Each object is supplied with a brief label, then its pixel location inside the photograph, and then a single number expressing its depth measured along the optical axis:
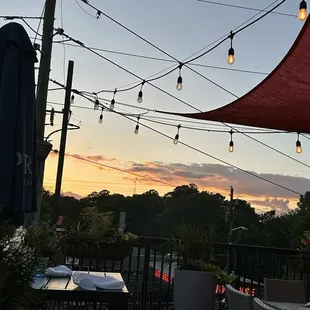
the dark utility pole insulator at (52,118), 8.86
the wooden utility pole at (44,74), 4.90
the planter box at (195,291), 3.10
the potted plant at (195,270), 3.12
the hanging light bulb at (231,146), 6.17
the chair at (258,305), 1.62
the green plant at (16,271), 1.39
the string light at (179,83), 4.76
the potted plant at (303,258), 3.42
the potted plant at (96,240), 3.04
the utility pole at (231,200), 20.43
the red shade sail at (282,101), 2.94
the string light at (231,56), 3.79
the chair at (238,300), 1.90
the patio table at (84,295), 1.78
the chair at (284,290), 3.03
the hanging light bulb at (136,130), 7.75
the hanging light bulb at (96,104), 7.86
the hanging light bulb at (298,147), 5.22
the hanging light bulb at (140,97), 5.87
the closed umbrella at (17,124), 1.79
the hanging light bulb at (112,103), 7.13
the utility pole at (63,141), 6.54
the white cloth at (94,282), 1.83
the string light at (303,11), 2.79
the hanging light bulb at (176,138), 7.31
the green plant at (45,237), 2.06
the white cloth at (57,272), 2.16
